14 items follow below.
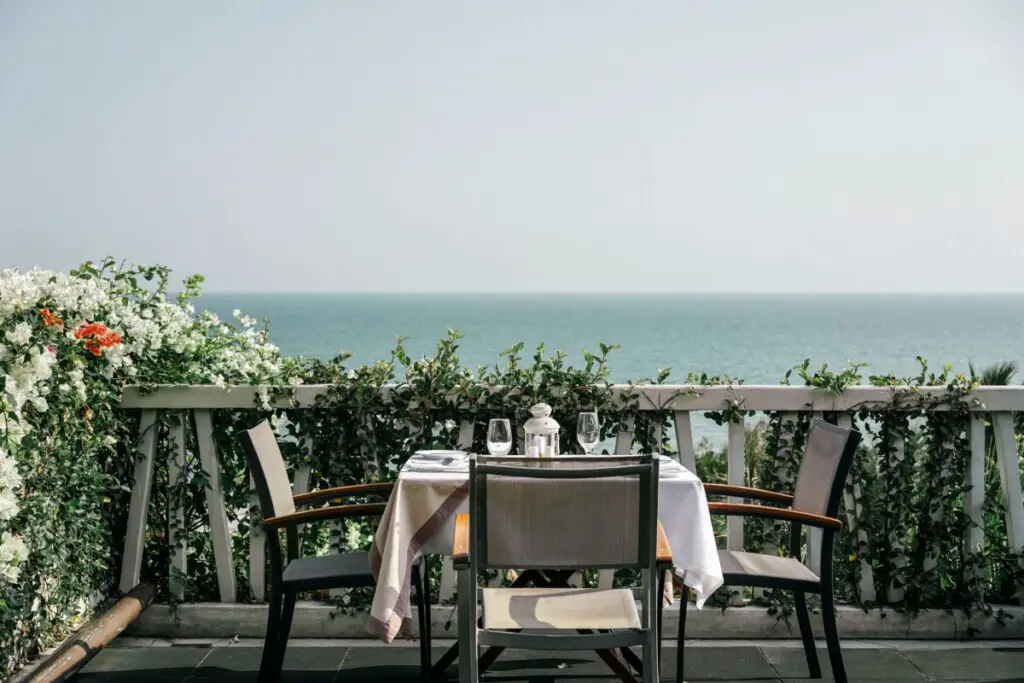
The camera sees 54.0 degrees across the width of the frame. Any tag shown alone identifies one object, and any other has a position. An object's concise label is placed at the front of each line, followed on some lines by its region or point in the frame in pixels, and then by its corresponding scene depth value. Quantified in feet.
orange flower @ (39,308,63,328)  10.57
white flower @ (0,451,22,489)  9.14
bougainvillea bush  9.90
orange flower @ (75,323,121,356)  11.36
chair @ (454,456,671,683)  8.33
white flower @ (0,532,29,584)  9.32
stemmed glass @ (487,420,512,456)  10.80
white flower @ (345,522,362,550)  13.56
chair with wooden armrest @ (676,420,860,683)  10.39
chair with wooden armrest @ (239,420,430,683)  10.44
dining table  9.64
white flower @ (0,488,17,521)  8.98
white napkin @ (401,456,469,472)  10.53
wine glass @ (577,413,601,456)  10.94
